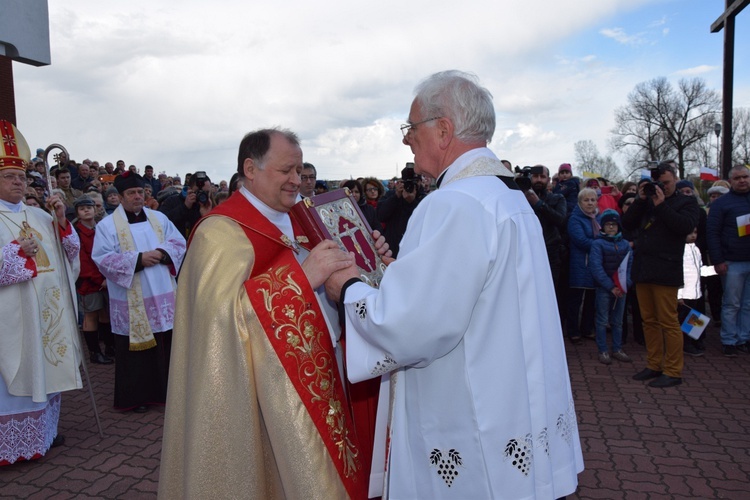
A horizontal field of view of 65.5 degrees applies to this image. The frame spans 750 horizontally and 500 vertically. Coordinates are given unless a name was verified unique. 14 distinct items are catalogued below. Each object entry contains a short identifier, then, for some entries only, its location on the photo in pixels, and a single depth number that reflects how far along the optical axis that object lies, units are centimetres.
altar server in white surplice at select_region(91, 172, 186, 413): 563
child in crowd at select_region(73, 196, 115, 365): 733
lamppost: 3262
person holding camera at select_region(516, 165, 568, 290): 714
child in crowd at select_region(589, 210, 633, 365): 690
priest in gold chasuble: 238
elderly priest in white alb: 181
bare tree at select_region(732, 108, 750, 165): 4850
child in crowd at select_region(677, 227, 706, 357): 754
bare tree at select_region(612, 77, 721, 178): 4156
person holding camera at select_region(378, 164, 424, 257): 719
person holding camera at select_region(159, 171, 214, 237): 715
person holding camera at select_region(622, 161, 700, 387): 571
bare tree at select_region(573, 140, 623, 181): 4647
